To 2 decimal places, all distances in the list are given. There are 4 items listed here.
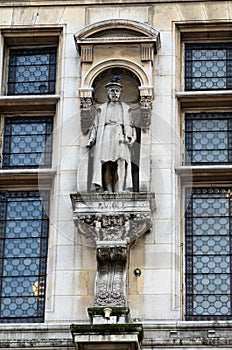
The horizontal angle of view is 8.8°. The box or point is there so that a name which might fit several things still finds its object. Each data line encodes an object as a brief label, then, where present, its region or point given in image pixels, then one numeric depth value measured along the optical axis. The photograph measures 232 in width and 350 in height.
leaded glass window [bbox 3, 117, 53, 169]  21.95
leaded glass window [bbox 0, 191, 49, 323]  20.92
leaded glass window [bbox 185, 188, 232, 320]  20.72
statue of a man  21.00
